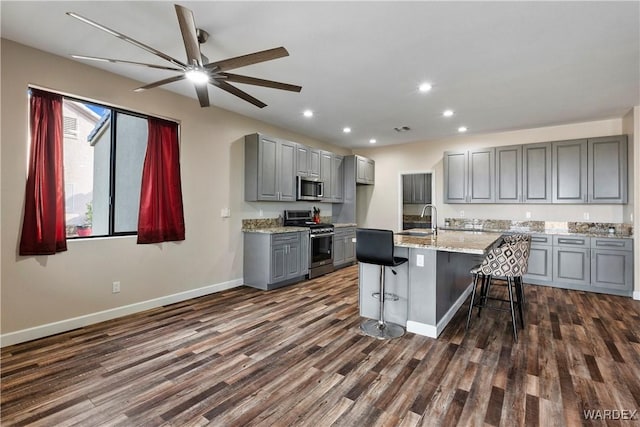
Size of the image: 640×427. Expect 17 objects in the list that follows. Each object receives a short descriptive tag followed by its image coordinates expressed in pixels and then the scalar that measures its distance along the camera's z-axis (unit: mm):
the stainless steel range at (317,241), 5512
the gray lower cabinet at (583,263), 4555
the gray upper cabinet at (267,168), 4938
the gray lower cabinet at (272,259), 4711
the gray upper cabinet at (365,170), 7043
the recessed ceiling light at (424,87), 3693
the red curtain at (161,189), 3822
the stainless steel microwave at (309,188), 5719
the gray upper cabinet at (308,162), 5712
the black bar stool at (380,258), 2967
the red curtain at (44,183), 2924
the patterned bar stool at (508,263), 3096
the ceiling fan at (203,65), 1963
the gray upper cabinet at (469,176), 5730
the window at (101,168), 3412
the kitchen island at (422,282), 3059
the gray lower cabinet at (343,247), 6191
